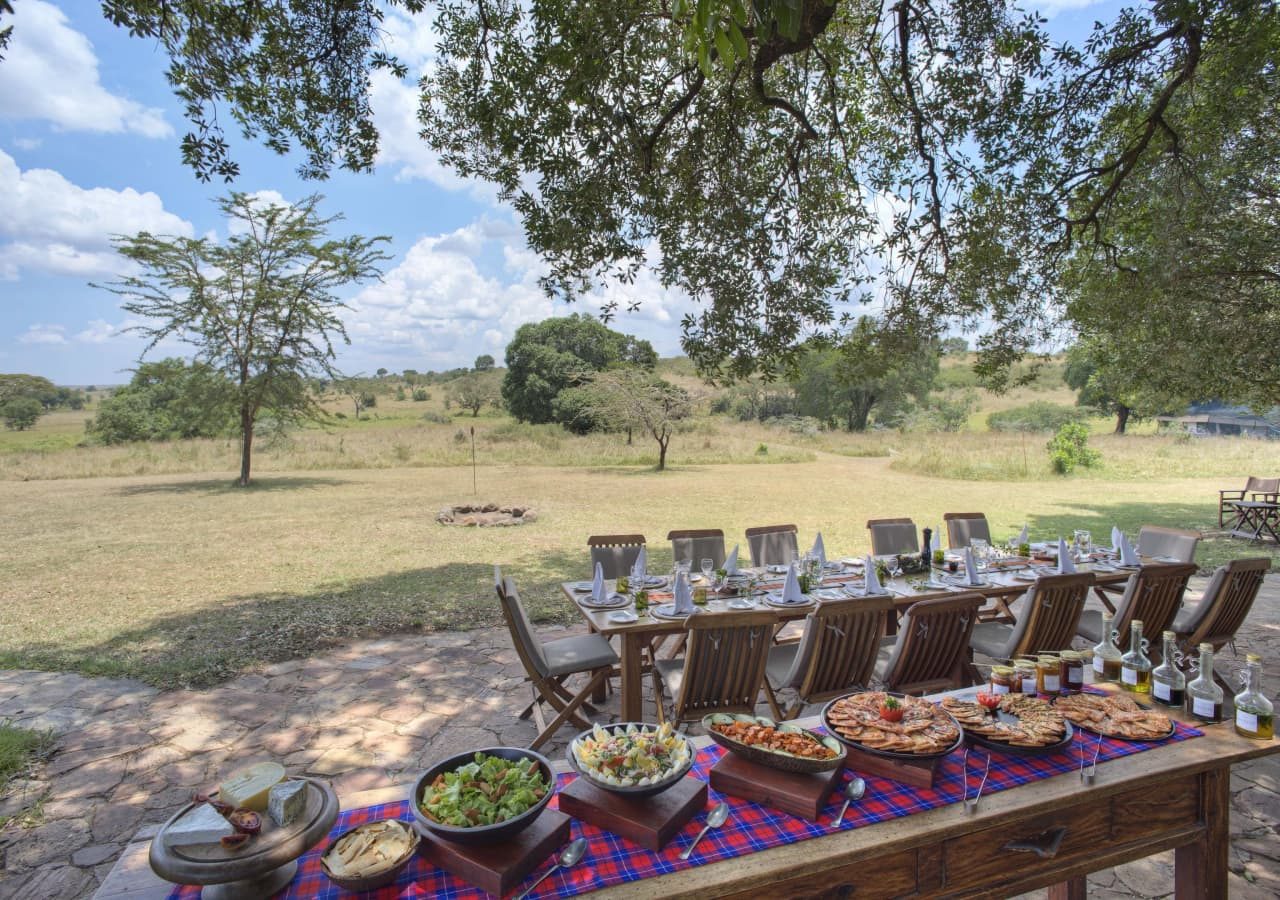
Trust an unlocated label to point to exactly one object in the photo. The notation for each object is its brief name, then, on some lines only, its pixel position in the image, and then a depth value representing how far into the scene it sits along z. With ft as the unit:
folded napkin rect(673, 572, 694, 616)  14.09
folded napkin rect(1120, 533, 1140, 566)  18.34
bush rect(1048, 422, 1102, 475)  64.90
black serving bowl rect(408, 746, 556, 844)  4.87
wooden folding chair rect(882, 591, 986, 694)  12.36
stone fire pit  42.83
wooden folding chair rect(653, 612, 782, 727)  11.34
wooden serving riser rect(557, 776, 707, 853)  5.26
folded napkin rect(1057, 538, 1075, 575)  17.09
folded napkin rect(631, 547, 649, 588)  16.88
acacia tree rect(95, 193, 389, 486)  58.18
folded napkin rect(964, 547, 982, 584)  16.57
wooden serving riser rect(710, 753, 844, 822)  5.61
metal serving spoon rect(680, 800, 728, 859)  5.46
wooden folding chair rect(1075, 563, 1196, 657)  14.74
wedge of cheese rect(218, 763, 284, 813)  4.82
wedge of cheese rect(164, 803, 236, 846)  4.54
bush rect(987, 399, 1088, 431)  121.50
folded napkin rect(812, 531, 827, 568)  17.83
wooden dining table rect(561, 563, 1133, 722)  13.20
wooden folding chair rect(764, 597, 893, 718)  12.06
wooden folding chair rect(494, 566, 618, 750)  12.97
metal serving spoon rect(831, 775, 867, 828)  5.83
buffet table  5.04
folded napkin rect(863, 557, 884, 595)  15.39
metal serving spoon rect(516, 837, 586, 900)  5.05
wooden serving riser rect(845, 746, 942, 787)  5.96
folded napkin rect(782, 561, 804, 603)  14.86
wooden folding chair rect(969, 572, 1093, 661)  14.06
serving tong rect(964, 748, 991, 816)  5.68
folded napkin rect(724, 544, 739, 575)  17.15
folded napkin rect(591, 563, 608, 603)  15.10
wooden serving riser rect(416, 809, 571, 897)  4.73
